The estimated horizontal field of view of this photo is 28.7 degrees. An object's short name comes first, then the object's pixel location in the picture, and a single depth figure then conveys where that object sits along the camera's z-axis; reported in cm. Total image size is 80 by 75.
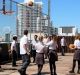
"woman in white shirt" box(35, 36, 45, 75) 646
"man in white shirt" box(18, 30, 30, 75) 634
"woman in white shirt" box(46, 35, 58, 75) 666
